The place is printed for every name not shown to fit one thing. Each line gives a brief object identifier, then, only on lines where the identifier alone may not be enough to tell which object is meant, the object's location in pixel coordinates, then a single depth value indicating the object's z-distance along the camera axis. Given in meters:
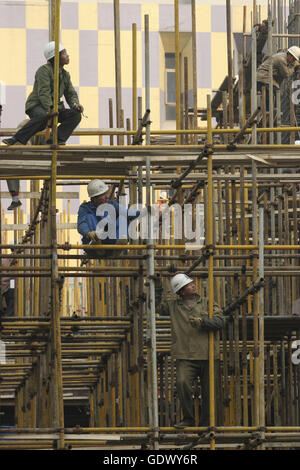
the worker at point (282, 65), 24.53
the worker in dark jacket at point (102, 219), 18.17
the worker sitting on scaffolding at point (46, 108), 18.47
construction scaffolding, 17.67
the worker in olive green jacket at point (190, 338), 17.80
